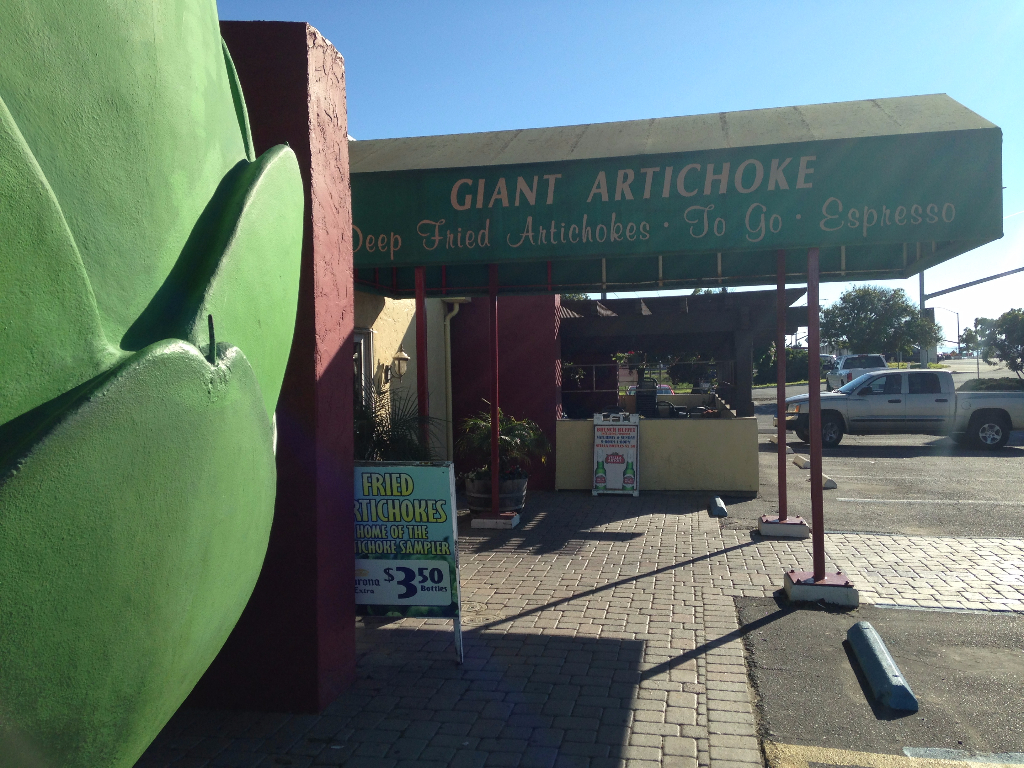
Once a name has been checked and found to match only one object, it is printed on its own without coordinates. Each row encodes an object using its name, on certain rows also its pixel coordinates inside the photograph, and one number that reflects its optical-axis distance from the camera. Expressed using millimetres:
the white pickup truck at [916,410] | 18078
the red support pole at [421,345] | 7836
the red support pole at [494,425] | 9398
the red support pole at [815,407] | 6344
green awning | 5668
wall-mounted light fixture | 10836
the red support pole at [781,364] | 8159
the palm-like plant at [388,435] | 6645
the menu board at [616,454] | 11930
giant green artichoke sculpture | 1288
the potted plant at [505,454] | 10117
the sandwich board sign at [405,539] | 5102
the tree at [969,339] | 69200
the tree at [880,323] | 52875
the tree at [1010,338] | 32531
